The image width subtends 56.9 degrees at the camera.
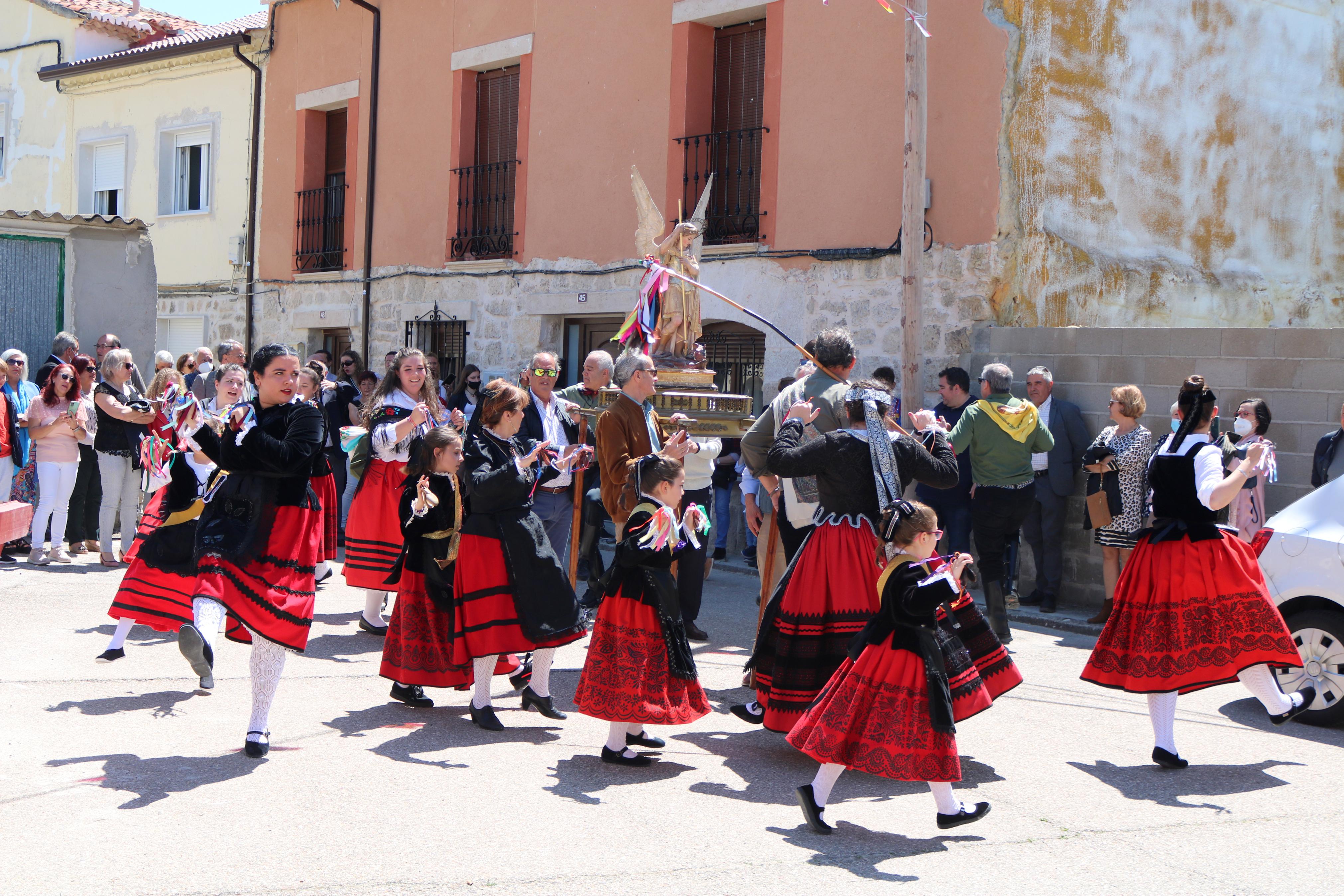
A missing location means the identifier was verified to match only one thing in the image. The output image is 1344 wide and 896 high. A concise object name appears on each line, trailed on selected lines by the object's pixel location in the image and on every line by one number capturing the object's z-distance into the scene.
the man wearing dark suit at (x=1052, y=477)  9.07
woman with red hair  9.75
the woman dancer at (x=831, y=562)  5.14
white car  5.89
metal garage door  11.92
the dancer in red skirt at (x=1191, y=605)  5.20
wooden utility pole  9.55
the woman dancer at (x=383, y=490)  7.47
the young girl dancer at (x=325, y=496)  8.62
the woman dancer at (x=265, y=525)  4.96
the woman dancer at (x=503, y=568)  5.47
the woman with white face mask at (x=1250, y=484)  7.86
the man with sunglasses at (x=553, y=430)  7.31
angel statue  9.00
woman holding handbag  8.20
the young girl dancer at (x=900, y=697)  4.22
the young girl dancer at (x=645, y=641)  4.92
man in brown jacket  6.84
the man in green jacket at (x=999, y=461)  8.19
